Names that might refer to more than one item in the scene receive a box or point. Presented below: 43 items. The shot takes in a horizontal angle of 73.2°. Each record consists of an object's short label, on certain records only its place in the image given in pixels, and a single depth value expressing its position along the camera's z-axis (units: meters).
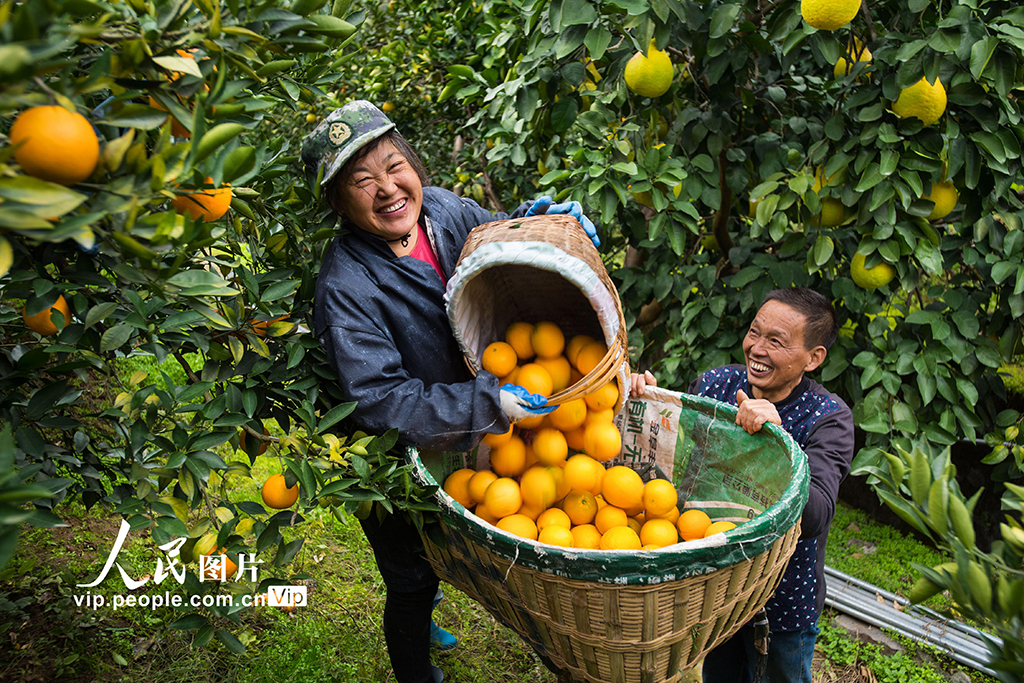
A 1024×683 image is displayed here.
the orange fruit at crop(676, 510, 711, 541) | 1.43
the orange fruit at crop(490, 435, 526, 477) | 1.52
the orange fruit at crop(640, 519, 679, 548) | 1.39
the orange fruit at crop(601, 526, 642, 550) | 1.35
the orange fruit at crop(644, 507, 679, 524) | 1.50
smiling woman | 1.37
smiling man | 1.62
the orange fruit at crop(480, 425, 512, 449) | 1.52
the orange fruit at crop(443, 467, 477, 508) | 1.50
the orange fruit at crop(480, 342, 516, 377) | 1.51
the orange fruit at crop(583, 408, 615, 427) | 1.56
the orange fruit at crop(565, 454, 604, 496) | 1.49
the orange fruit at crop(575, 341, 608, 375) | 1.56
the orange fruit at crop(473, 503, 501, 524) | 1.43
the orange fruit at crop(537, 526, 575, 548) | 1.31
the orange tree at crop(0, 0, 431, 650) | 0.69
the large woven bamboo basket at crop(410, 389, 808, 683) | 1.06
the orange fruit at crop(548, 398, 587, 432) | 1.52
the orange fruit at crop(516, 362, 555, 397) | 1.47
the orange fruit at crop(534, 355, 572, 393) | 1.58
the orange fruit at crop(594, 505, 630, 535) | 1.48
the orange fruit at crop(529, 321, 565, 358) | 1.59
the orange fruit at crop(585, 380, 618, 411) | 1.55
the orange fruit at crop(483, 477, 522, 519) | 1.41
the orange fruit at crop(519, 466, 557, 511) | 1.47
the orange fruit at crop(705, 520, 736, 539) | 1.38
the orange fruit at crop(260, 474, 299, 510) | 1.35
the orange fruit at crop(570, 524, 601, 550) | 1.40
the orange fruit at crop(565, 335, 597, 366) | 1.62
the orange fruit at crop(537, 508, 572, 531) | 1.42
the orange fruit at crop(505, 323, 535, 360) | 1.62
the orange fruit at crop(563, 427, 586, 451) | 1.60
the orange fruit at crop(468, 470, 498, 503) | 1.46
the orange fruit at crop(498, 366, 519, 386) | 1.51
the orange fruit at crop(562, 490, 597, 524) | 1.49
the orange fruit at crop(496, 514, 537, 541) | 1.35
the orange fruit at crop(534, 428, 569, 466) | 1.52
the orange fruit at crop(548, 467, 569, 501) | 1.53
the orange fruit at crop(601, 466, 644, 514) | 1.48
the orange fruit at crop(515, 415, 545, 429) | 1.55
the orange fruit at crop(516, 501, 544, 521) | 1.48
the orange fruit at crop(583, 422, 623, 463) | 1.52
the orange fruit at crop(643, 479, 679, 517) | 1.46
